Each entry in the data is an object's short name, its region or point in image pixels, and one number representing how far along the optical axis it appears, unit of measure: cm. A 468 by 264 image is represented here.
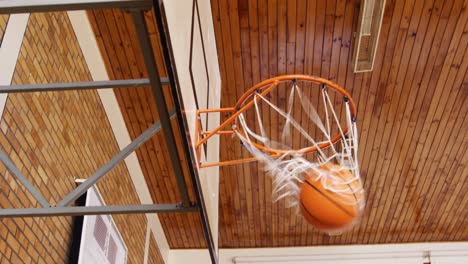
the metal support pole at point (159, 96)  172
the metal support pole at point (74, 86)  234
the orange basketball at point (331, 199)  273
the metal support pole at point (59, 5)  161
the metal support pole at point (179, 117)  168
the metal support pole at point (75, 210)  236
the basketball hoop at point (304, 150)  283
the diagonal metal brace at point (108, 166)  238
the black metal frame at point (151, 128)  169
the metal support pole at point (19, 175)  250
